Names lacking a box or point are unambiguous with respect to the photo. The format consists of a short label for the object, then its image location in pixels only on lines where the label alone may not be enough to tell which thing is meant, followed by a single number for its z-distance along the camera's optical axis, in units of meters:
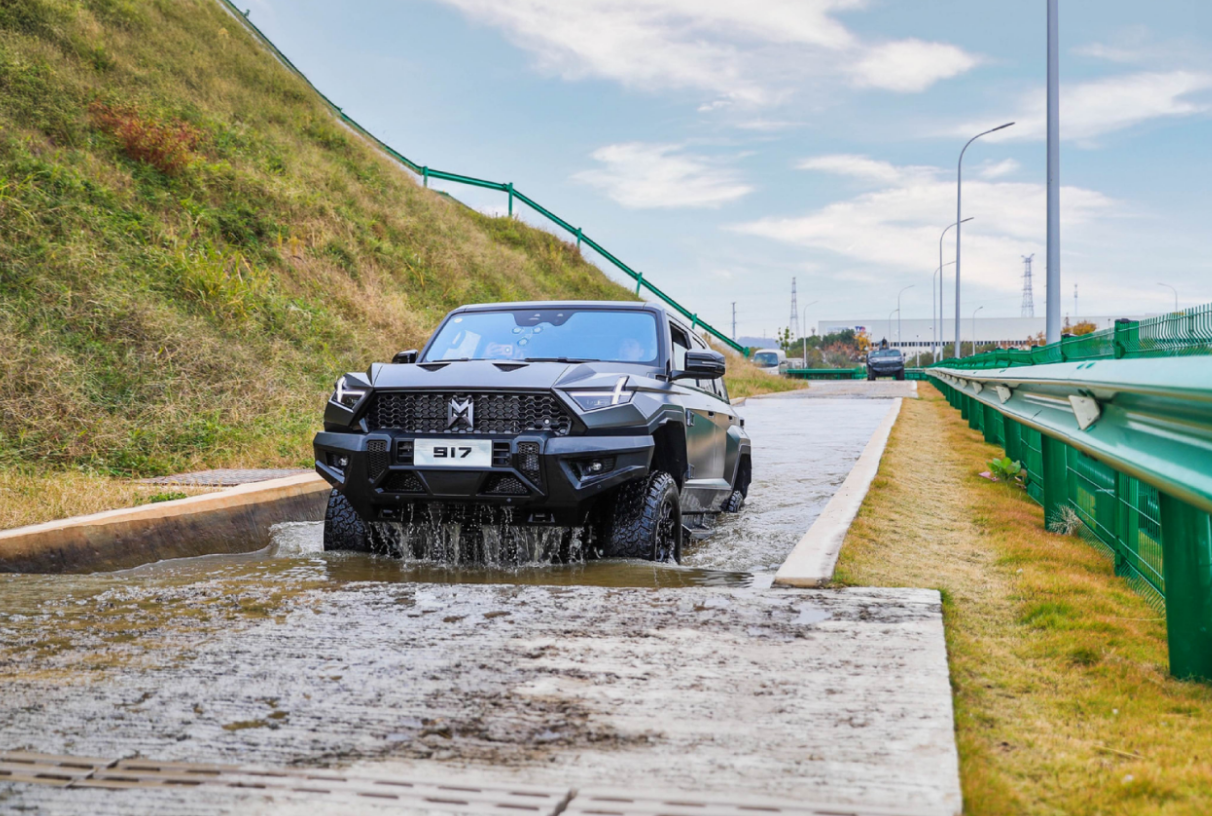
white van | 65.47
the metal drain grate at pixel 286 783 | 2.31
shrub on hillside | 15.96
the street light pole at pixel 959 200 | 43.76
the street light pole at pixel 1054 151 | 16.47
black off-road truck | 5.32
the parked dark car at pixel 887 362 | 52.59
